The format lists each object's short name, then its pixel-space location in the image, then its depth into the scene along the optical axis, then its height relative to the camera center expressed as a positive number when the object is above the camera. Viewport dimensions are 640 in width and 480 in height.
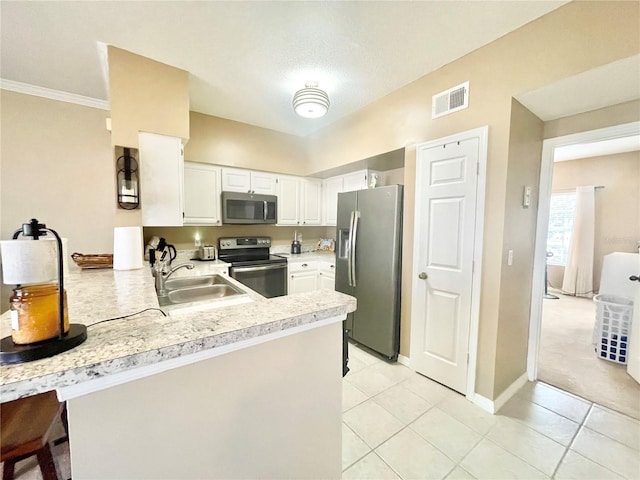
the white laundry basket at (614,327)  2.49 -0.95
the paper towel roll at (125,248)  1.75 -0.17
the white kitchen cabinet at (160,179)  2.11 +0.40
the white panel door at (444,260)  2.01 -0.25
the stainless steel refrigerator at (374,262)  2.48 -0.35
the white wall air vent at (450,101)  1.97 +1.06
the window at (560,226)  4.87 +0.13
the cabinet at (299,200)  3.78 +0.42
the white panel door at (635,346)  2.21 -1.01
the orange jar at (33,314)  0.56 -0.21
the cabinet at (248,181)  3.32 +0.63
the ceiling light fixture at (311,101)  2.21 +1.13
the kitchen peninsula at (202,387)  0.59 -0.47
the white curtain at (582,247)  4.50 -0.25
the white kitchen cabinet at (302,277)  3.54 -0.71
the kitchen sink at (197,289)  2.07 -0.55
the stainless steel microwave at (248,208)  3.20 +0.25
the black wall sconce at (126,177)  2.02 +0.38
